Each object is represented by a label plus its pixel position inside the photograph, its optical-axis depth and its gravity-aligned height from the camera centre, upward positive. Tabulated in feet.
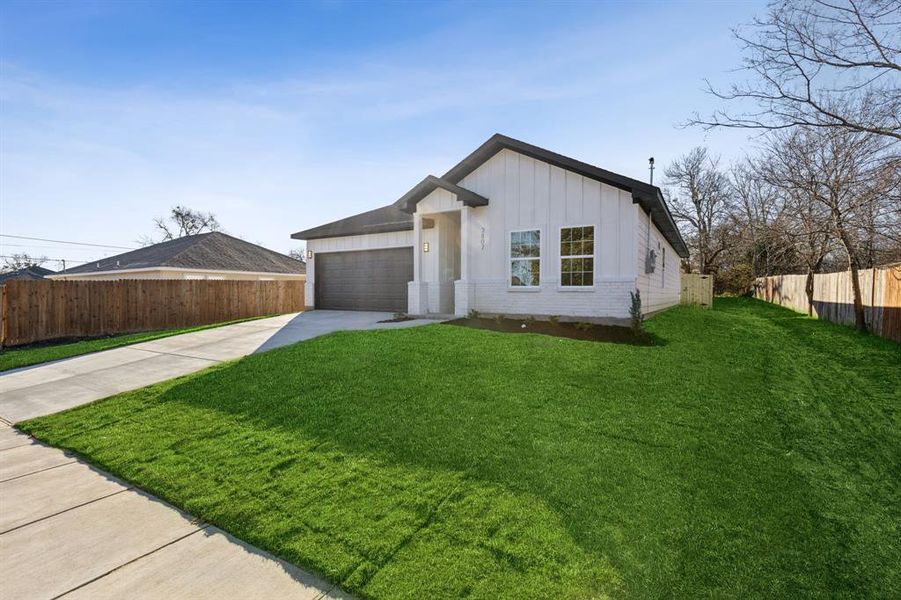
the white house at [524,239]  33.27 +4.48
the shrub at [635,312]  31.24 -1.85
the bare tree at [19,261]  154.40 +10.49
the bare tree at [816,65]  21.66 +12.40
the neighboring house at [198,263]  65.57 +4.65
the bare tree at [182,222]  138.72 +22.29
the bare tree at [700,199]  115.65 +25.05
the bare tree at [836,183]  25.58 +7.70
